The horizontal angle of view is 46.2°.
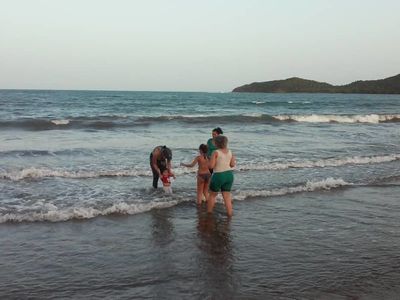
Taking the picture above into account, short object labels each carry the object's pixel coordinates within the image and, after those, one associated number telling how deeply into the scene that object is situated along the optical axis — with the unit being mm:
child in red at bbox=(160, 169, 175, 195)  9789
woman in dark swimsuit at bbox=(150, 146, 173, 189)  9727
